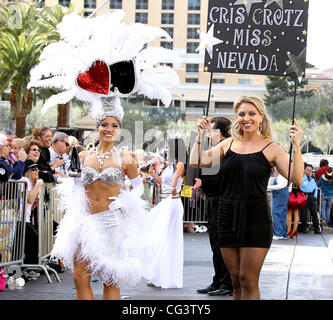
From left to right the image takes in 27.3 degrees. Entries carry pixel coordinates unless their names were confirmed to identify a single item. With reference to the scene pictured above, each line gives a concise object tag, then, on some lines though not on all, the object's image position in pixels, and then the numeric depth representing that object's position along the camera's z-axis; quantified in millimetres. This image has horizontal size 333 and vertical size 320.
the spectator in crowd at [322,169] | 19209
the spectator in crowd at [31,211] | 8859
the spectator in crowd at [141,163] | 9613
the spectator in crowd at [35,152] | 9367
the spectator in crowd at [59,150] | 10438
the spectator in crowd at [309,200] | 17031
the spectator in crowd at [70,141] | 10475
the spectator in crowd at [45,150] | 9430
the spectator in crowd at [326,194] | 18297
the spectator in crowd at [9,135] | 10002
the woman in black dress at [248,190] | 5164
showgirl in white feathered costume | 5703
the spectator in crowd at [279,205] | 15383
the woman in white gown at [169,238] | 8383
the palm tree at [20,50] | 22672
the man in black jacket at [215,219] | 7346
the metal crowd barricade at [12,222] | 8031
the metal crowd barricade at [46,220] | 8891
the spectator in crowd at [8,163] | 8609
